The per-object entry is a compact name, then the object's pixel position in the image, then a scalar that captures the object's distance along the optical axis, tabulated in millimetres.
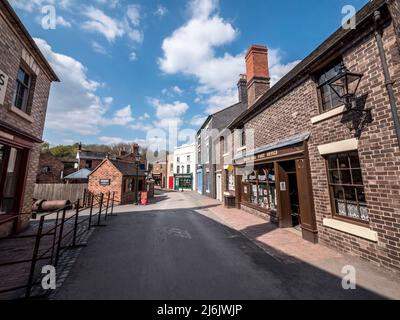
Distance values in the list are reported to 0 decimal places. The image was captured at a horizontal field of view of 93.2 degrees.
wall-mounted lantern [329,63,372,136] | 4469
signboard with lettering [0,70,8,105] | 5827
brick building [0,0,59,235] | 5965
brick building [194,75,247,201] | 17433
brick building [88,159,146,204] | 16875
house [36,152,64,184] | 24234
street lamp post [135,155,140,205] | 17344
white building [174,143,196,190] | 35312
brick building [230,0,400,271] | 4074
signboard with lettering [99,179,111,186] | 17016
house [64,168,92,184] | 21566
